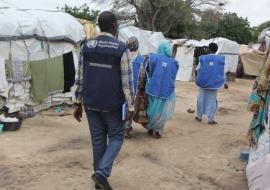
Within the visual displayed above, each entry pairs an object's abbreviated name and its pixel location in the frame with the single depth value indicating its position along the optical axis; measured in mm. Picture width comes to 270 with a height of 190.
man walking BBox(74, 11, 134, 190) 4441
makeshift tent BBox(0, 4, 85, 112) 9039
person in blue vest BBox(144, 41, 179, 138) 7160
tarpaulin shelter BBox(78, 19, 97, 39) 11406
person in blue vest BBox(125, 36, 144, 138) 7219
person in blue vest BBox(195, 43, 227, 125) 8898
